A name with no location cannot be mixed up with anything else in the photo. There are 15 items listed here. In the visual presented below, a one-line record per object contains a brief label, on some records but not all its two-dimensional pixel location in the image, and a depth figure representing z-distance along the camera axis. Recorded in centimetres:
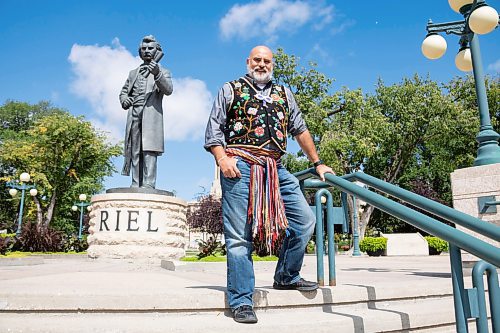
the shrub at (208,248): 853
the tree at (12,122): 3956
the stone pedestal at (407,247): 2016
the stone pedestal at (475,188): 545
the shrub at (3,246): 1057
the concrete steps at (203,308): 254
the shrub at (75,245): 1616
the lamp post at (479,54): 569
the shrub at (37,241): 1466
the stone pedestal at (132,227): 860
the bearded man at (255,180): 281
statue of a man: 911
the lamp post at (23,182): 1780
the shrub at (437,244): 2117
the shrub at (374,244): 2028
